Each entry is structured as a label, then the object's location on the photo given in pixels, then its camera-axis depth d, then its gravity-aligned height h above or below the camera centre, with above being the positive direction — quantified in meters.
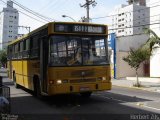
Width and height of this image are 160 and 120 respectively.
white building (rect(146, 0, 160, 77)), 19.75 +3.57
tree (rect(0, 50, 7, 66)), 54.70 +1.23
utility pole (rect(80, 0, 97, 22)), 24.14 +7.55
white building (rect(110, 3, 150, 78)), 21.77 +1.37
